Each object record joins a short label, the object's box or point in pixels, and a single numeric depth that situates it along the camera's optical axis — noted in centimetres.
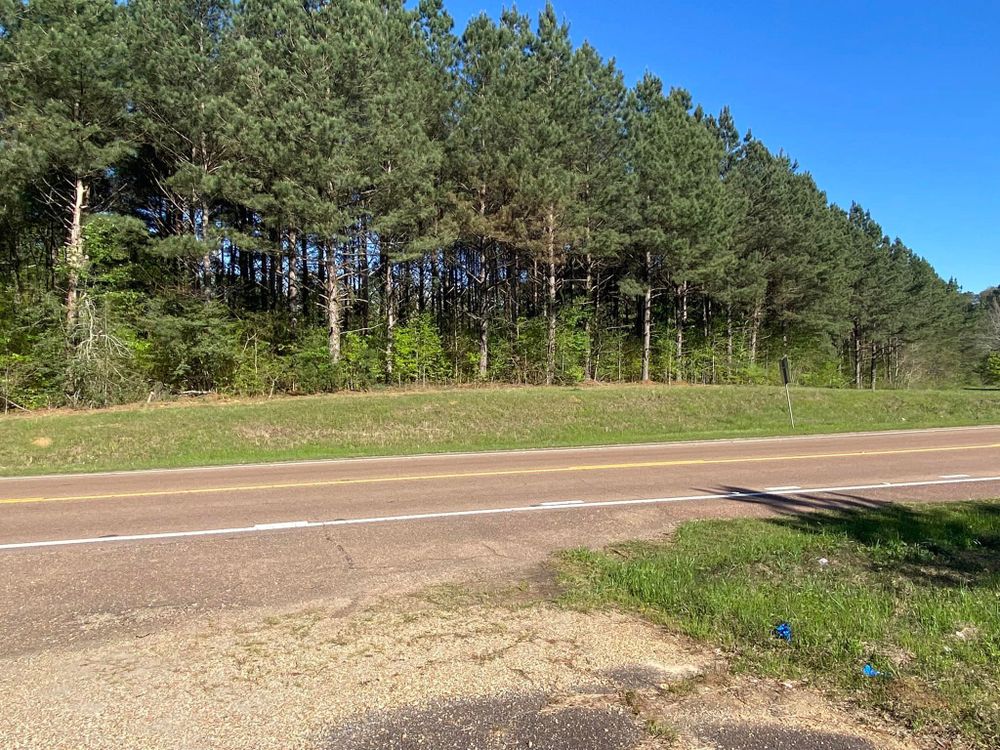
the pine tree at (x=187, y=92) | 2022
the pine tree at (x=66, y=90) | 1808
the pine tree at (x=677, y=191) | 2664
